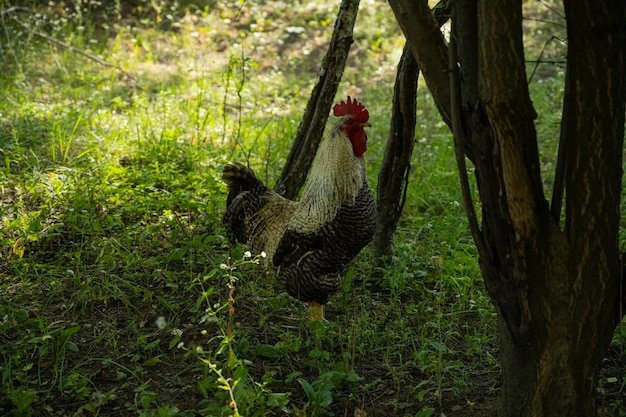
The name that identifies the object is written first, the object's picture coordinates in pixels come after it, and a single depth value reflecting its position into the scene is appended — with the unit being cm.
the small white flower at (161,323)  315
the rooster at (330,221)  404
